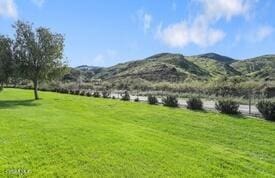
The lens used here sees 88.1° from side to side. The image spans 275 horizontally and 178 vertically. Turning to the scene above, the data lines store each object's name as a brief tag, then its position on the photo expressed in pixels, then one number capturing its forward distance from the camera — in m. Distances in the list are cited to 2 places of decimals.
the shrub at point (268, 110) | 9.38
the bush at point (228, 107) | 10.55
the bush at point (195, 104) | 11.79
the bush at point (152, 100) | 14.23
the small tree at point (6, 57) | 15.90
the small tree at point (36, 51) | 15.70
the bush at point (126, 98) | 16.64
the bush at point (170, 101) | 12.88
